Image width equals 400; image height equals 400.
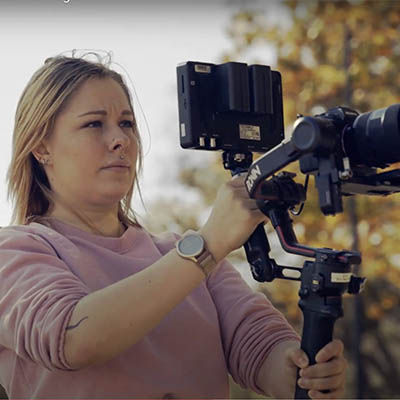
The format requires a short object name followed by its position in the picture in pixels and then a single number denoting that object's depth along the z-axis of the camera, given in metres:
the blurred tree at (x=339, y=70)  7.28
